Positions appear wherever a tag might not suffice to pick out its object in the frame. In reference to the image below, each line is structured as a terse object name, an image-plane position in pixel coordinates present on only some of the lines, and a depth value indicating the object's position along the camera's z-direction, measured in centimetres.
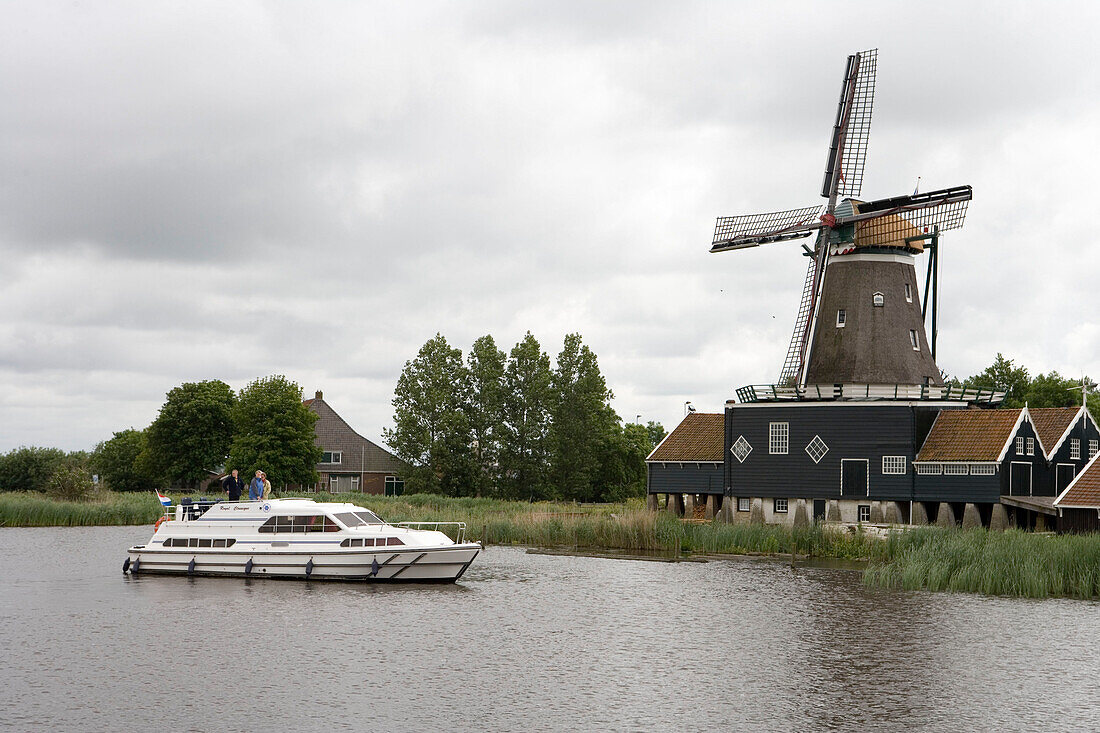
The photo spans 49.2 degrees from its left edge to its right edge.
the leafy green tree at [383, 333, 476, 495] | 8519
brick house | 9769
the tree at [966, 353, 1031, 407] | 8194
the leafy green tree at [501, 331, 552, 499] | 8656
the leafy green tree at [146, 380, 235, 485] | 9569
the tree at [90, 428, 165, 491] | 10088
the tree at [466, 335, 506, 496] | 8662
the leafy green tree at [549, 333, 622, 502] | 8750
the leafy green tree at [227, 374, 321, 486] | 8738
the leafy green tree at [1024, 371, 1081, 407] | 7781
